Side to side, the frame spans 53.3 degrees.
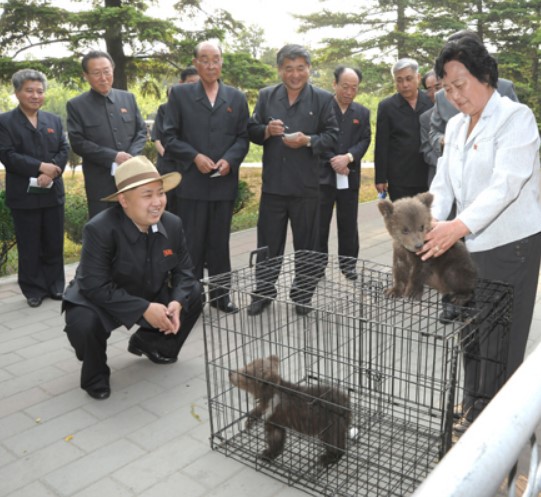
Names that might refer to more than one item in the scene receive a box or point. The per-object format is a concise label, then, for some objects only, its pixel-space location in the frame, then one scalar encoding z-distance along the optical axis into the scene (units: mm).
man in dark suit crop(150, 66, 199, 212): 6309
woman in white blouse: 2453
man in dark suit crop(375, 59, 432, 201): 5754
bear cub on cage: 2867
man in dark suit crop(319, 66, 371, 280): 5895
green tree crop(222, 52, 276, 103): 11086
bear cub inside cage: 2691
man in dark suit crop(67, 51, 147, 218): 5188
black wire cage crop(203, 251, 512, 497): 2584
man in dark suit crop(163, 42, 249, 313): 4891
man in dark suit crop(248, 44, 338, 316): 4906
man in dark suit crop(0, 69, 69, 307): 5184
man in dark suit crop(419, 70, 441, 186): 5312
